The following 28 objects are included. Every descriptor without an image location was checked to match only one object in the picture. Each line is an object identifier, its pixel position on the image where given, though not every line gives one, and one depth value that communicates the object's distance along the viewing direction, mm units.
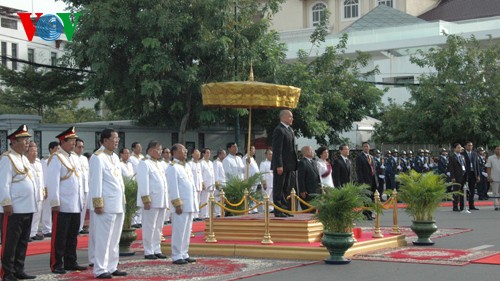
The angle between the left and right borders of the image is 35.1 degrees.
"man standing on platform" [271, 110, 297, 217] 12844
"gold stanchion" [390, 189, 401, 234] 13547
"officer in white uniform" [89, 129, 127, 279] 9969
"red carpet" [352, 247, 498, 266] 10875
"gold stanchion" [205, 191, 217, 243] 13032
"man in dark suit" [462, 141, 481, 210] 20844
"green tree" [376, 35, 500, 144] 30641
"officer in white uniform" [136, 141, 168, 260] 11977
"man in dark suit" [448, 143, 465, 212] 20391
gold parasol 14430
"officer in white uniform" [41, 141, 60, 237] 16031
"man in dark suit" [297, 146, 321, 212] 14344
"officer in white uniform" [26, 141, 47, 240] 10562
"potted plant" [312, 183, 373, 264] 10961
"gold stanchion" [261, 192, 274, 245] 12359
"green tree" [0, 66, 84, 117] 26094
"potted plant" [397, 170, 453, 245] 13102
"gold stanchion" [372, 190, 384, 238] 12797
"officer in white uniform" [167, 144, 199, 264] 11242
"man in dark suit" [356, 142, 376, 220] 17469
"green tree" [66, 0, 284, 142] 21781
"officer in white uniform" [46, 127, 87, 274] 10633
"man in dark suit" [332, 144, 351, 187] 16719
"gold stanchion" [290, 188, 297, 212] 13203
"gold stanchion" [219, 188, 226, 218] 14086
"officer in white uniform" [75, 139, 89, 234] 13883
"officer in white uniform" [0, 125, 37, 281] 9867
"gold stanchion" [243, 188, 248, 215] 14492
